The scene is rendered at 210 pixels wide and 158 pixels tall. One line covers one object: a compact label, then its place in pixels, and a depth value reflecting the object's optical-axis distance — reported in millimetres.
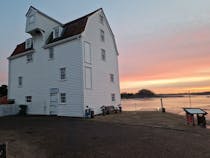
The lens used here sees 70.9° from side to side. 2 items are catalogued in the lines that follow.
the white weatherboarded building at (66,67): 15132
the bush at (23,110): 18364
